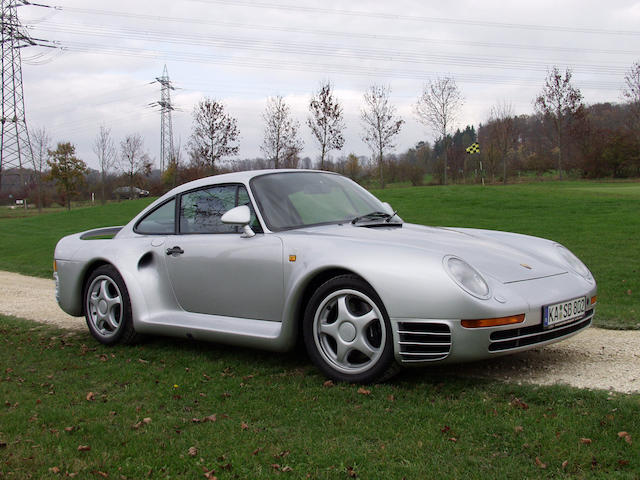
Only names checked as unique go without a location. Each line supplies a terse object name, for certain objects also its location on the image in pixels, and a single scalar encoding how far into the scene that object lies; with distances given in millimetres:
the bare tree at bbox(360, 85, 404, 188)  37531
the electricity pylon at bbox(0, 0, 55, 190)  43094
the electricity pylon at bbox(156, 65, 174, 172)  55831
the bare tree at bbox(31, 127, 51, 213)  47338
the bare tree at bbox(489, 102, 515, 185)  40719
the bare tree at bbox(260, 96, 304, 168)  38750
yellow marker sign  34669
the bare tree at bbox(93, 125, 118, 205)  48250
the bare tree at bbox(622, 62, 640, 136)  40781
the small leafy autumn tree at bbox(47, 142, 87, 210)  43781
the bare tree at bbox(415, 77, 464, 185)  38062
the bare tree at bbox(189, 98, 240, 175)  38719
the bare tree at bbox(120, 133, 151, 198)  47875
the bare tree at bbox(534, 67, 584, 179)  38594
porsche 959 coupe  3773
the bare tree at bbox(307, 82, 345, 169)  37062
